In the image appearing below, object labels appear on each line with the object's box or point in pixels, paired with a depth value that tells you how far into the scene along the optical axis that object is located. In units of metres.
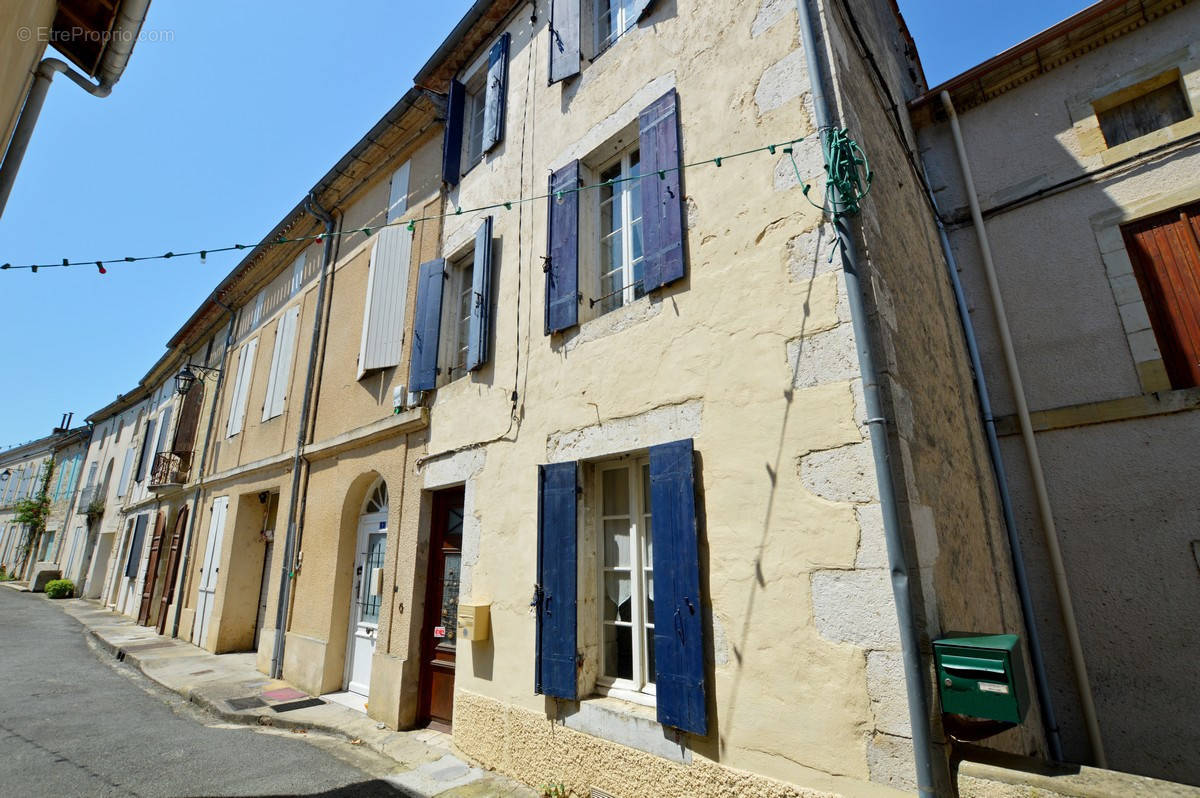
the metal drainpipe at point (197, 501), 10.87
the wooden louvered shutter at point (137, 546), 14.42
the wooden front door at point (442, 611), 5.34
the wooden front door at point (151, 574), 12.54
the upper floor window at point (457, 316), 6.13
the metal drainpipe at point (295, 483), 7.41
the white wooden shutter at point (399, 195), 7.58
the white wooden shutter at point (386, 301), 6.91
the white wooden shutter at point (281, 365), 9.17
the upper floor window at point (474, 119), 6.79
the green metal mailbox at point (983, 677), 2.25
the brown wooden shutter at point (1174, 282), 4.54
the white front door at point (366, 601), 6.50
